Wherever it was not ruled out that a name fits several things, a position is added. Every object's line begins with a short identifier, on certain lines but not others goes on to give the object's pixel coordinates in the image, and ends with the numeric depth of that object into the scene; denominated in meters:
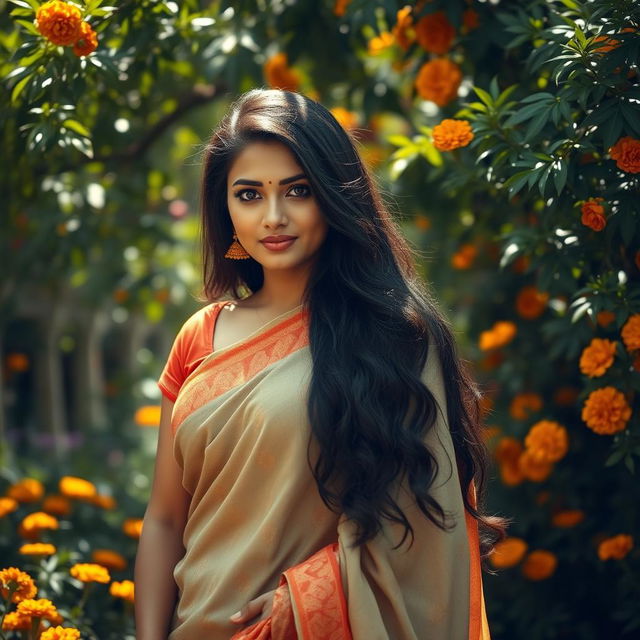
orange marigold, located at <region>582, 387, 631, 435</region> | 2.50
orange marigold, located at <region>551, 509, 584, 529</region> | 3.50
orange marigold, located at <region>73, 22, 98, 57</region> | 2.47
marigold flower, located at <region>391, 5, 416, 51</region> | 3.06
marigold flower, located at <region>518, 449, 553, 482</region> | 3.40
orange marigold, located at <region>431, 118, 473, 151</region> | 2.56
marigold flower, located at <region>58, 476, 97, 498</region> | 3.42
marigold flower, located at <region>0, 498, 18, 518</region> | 3.03
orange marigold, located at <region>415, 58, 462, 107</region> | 3.01
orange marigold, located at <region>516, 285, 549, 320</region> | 3.72
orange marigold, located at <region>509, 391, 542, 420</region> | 3.63
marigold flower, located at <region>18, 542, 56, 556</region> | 2.57
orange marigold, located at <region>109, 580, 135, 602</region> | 2.61
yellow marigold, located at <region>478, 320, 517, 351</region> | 3.78
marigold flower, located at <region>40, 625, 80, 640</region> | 2.14
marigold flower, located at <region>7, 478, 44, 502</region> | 3.47
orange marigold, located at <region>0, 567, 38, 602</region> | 2.28
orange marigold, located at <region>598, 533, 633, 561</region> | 2.96
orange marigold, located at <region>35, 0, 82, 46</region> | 2.37
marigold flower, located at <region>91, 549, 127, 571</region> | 3.08
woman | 2.03
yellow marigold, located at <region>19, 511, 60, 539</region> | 2.85
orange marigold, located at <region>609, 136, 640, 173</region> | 2.25
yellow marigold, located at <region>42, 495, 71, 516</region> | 3.50
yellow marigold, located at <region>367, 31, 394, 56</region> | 3.57
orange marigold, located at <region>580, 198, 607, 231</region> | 2.34
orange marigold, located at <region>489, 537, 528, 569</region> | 3.47
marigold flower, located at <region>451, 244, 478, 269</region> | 3.95
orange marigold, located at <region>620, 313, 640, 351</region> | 2.41
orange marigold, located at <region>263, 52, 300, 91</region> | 3.79
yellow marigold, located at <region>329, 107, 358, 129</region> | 4.37
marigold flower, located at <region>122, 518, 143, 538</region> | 3.40
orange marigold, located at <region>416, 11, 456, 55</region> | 2.95
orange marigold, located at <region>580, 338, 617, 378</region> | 2.53
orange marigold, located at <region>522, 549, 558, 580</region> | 3.49
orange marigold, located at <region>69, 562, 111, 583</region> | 2.50
